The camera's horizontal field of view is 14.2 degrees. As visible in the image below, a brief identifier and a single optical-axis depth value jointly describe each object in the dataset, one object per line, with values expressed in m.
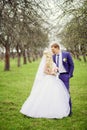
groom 10.53
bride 10.30
